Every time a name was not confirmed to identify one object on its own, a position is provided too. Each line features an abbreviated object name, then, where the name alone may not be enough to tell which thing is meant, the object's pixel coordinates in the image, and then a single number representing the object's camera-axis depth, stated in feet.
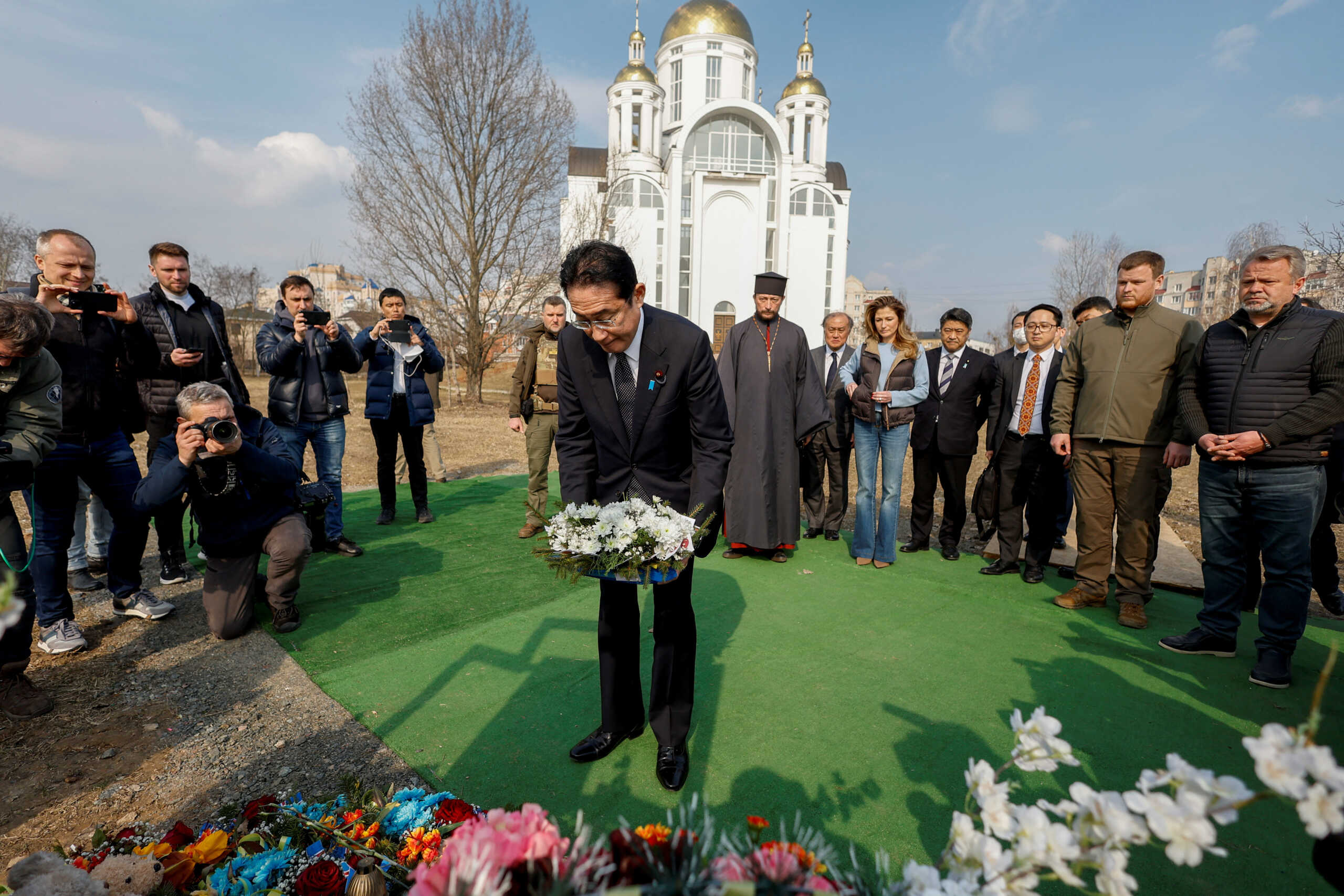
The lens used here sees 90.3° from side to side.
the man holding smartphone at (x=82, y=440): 11.53
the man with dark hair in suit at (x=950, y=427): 18.26
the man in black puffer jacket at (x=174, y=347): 14.20
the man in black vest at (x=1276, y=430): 10.96
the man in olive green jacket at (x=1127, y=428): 13.55
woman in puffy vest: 17.48
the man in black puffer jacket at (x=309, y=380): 17.15
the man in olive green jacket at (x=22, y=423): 9.74
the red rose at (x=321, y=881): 5.47
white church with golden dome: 114.83
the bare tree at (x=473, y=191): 63.46
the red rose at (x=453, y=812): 6.48
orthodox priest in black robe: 17.39
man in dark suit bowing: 8.29
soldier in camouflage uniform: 19.51
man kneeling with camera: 11.59
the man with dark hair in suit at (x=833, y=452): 20.34
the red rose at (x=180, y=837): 6.16
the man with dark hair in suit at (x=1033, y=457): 17.02
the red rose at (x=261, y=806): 6.49
